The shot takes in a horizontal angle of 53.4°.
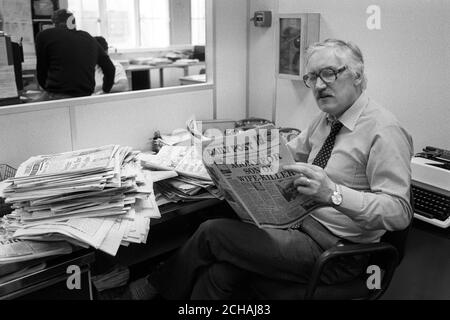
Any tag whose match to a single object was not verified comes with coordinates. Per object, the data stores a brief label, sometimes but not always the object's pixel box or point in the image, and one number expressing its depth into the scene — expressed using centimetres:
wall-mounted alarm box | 227
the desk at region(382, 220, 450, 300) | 143
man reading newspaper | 128
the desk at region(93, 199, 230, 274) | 200
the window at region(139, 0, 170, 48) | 714
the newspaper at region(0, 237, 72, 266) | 120
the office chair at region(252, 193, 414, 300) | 130
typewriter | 142
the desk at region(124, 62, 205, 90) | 569
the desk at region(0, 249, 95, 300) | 117
